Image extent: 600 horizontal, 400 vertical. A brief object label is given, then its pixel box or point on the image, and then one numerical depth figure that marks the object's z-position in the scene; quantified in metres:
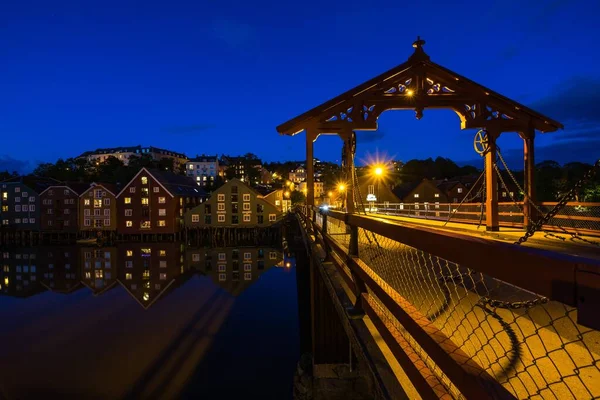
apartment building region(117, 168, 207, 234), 55.75
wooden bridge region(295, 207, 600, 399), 1.06
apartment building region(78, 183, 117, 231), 57.19
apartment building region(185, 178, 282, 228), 57.09
